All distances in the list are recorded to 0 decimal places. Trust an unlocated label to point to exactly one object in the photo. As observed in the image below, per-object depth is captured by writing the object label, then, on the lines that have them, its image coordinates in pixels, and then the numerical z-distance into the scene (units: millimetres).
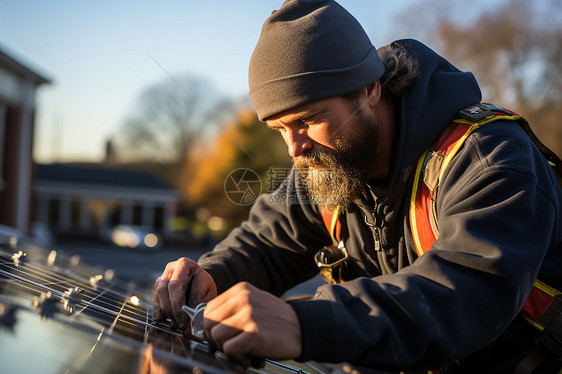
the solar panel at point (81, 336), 952
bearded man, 1196
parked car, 30562
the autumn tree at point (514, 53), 21031
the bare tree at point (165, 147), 50094
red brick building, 17297
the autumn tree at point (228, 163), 17016
